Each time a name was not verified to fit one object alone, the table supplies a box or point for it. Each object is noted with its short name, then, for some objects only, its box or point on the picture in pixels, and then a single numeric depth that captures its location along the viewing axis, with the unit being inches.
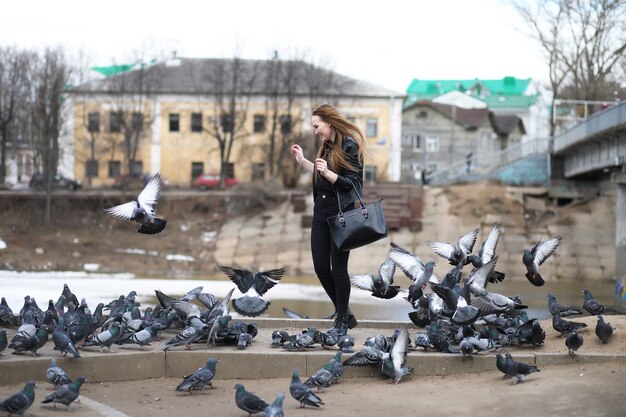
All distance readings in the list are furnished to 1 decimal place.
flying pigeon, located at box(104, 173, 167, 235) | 462.9
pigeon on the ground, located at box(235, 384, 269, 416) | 315.6
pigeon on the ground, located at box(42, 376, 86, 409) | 313.4
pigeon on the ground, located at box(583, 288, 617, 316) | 491.5
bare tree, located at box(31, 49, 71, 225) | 2049.7
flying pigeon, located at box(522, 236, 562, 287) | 490.9
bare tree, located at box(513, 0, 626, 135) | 1985.7
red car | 2516.0
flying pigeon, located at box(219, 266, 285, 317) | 433.1
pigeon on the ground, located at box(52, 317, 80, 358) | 370.6
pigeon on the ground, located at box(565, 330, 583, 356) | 389.7
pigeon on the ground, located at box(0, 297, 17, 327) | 462.6
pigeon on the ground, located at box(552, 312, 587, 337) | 424.8
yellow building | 2546.8
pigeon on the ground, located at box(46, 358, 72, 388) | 335.5
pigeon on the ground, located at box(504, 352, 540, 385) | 359.3
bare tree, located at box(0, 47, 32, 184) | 2183.8
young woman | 400.5
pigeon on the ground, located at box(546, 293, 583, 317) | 454.6
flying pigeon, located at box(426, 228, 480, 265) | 482.1
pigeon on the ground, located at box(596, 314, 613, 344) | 404.8
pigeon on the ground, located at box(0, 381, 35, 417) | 293.0
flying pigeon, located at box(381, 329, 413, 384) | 377.4
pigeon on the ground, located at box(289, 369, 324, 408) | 331.6
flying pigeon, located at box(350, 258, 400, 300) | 470.0
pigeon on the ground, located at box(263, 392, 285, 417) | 303.4
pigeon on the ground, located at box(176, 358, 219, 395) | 357.1
